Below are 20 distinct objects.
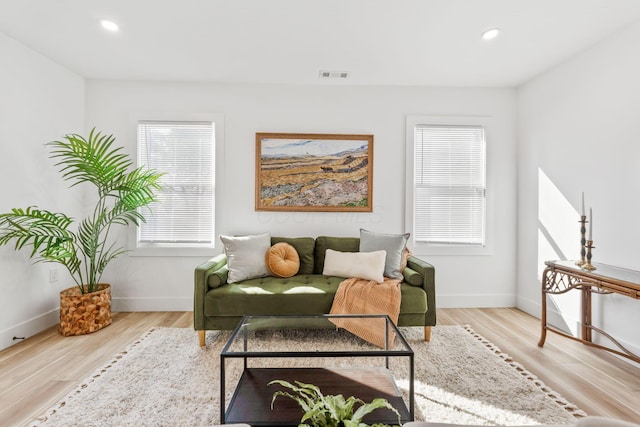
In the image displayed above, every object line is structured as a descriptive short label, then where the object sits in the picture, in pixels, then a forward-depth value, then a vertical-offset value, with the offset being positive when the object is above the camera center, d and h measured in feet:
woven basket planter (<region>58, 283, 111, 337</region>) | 9.32 -3.00
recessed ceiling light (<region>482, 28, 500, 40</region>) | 8.24 +4.78
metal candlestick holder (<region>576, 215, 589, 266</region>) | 8.21 -0.60
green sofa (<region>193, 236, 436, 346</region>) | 8.50 -2.29
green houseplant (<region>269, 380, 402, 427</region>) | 3.06 -1.97
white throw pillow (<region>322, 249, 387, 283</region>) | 9.39 -1.52
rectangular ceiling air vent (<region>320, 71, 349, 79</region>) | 10.76 +4.76
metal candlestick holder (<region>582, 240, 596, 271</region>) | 7.80 -1.12
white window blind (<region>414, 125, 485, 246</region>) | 12.03 +1.13
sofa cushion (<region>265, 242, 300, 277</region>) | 9.86 -1.47
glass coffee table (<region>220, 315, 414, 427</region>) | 4.76 -2.94
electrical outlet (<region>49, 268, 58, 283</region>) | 10.16 -2.06
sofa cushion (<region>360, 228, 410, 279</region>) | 9.75 -1.01
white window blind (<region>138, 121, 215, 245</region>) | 11.59 +1.21
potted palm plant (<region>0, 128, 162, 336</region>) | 8.69 -0.58
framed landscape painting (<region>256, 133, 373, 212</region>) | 11.71 +1.53
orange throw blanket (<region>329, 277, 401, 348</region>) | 8.50 -2.30
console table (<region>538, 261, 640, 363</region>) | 6.79 -1.51
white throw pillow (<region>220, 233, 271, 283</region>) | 9.47 -1.34
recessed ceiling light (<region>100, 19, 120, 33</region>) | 8.01 +4.75
